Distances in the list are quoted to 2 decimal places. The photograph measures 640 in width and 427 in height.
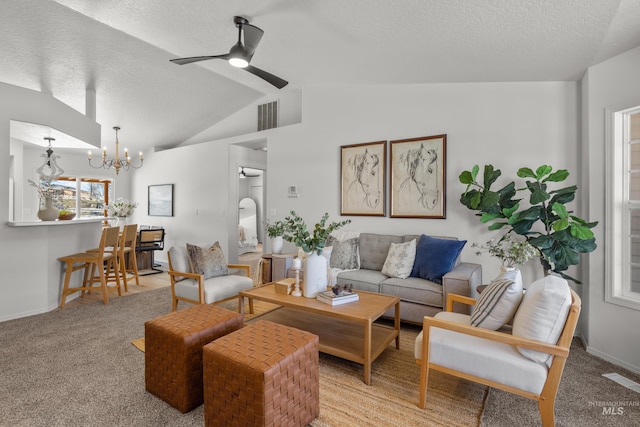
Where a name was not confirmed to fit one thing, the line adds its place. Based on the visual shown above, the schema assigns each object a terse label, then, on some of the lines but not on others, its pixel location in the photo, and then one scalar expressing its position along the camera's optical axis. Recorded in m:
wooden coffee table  2.27
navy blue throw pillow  3.26
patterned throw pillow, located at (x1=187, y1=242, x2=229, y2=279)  3.43
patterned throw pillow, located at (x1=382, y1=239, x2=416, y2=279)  3.49
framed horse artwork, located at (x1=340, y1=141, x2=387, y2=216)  4.30
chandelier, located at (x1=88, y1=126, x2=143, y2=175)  5.40
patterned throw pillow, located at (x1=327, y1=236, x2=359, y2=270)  3.97
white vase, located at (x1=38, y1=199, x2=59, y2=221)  3.82
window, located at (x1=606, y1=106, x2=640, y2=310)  2.58
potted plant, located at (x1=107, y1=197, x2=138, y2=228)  6.31
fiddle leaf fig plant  2.64
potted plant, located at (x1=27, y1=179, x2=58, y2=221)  3.83
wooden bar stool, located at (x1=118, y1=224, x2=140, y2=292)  4.71
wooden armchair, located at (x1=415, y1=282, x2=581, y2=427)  1.61
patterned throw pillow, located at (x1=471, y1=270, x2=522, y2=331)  1.86
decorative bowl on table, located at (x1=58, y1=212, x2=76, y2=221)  4.06
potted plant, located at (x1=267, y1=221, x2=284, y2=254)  4.58
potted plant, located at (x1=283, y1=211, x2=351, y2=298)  2.67
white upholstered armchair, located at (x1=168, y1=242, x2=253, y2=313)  3.23
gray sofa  2.99
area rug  1.85
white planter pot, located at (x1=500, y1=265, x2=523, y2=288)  1.95
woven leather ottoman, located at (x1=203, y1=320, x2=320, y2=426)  1.54
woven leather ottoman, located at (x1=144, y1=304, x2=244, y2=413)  1.89
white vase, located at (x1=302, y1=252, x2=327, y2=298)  2.72
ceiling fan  2.62
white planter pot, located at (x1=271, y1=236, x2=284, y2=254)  4.66
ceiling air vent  5.67
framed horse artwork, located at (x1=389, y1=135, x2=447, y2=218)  3.84
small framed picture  6.92
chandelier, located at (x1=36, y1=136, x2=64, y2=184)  3.98
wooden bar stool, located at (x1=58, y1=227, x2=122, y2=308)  3.84
